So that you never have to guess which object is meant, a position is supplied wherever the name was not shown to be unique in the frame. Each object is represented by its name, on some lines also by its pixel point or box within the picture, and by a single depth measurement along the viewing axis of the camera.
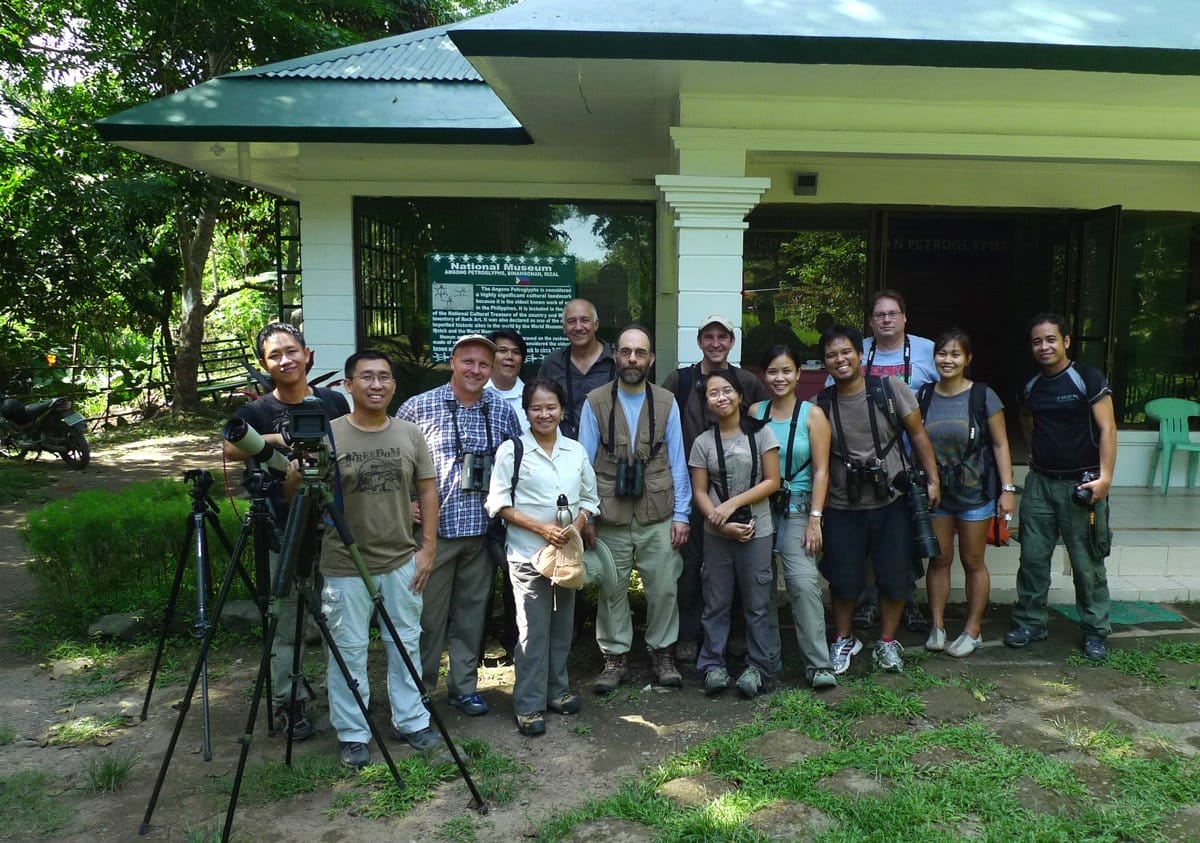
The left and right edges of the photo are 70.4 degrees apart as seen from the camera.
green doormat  5.01
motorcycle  10.62
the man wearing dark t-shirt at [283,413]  3.53
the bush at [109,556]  5.21
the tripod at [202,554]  3.57
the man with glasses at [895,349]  4.51
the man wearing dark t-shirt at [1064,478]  4.29
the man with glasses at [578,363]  4.47
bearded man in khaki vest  4.10
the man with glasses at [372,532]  3.47
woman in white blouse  3.79
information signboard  6.27
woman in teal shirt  4.07
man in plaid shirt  3.88
